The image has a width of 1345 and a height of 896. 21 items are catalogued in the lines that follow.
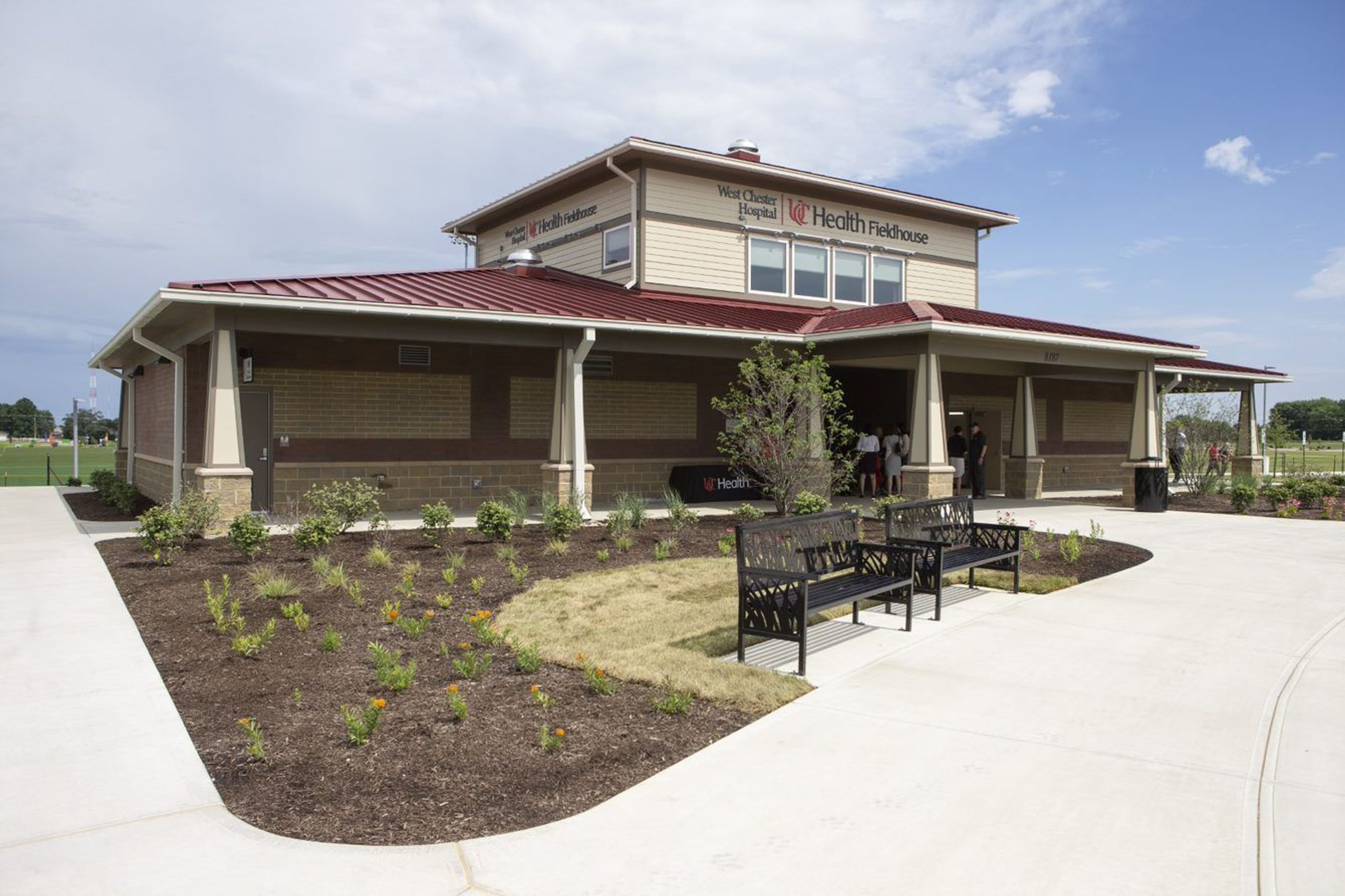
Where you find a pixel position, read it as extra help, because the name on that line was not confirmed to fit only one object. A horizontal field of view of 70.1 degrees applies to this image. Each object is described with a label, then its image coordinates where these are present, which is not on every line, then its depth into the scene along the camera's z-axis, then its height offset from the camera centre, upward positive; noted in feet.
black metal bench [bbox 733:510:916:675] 22.52 -3.60
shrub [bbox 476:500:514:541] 40.57 -3.57
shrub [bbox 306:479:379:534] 40.09 -2.88
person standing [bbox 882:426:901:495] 70.13 -1.27
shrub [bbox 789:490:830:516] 45.70 -3.05
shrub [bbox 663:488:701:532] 45.80 -3.73
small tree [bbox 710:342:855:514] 50.01 +0.48
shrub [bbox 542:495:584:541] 41.39 -3.60
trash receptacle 60.85 -3.04
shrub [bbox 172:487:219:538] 40.29 -3.33
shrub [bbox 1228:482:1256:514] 61.00 -3.48
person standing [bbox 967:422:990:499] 68.74 -1.05
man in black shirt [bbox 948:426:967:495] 72.18 -0.86
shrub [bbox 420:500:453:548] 40.42 -3.59
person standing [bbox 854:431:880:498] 69.87 -1.31
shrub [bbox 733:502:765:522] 46.78 -3.75
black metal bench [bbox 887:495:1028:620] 28.76 -3.36
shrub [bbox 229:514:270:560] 35.94 -3.77
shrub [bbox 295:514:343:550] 37.29 -3.80
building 50.31 +5.42
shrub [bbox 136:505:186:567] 37.93 -3.89
